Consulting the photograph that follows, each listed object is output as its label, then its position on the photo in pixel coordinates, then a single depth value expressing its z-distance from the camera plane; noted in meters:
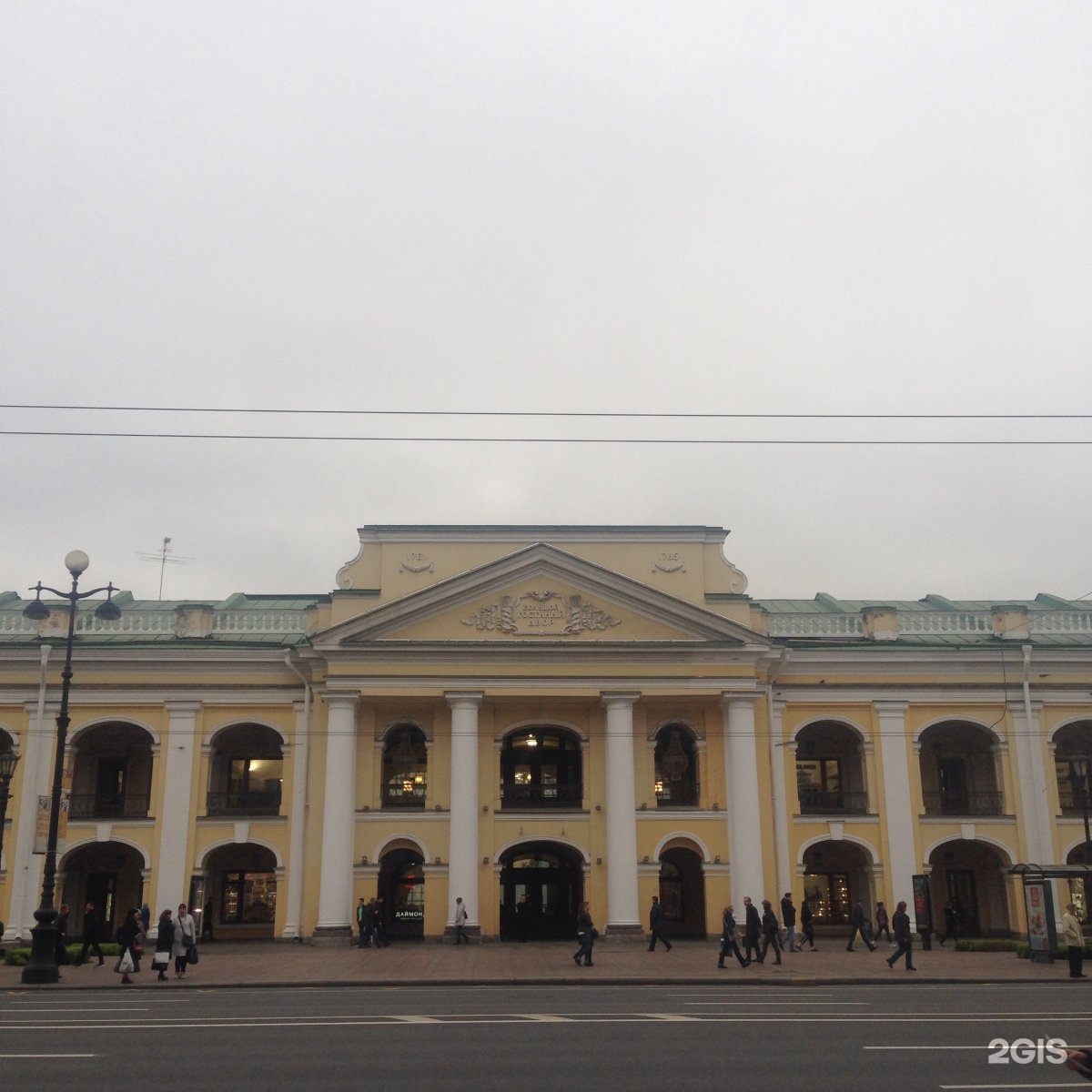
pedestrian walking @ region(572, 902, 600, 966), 28.28
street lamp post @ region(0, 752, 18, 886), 27.56
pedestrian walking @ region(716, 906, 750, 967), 27.45
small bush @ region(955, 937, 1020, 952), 33.50
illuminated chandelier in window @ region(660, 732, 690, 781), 38.41
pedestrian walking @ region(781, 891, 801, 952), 32.81
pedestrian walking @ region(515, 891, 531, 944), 37.66
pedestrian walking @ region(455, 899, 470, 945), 34.81
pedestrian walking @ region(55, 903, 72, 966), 26.75
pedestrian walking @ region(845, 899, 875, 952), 33.47
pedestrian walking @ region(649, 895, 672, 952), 32.34
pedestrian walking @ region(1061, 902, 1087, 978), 24.73
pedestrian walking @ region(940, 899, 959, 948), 36.59
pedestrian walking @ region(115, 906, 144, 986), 24.73
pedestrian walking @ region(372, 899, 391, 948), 34.94
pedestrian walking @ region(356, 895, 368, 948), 34.31
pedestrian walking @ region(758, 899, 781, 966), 28.50
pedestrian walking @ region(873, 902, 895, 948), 35.75
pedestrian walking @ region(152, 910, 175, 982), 25.06
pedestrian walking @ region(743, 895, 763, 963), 28.33
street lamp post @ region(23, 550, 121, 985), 24.47
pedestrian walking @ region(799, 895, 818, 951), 34.19
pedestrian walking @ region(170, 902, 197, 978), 25.73
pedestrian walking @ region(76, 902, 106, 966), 29.35
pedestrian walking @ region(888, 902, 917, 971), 27.00
